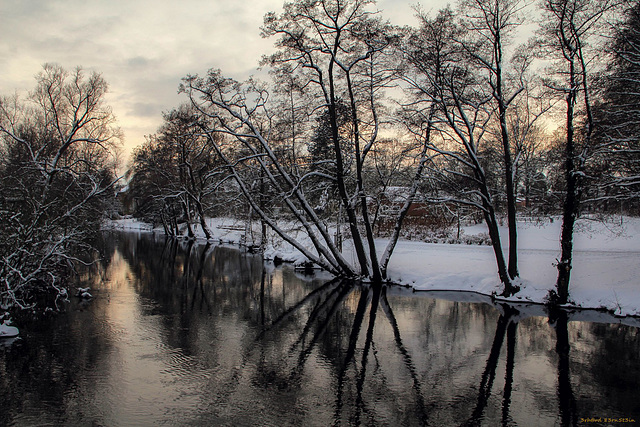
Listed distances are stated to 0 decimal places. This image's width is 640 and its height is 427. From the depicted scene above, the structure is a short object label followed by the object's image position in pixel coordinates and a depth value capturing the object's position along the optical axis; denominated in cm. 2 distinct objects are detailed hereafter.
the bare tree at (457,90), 1495
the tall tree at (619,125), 1213
